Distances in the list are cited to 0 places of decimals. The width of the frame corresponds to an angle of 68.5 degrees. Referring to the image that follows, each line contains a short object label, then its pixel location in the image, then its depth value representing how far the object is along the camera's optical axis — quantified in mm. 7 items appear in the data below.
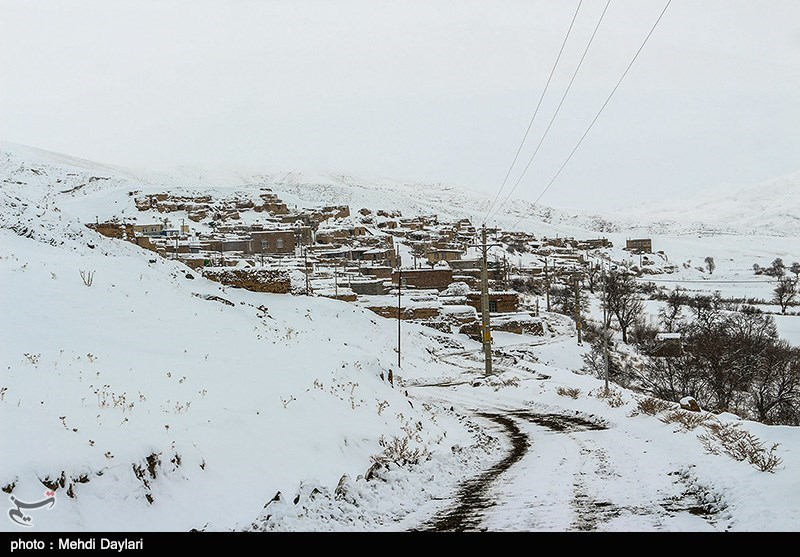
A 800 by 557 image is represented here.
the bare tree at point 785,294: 92156
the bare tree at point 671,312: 78250
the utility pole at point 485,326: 37594
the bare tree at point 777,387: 40178
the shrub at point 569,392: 26594
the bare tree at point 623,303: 72688
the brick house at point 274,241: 96812
